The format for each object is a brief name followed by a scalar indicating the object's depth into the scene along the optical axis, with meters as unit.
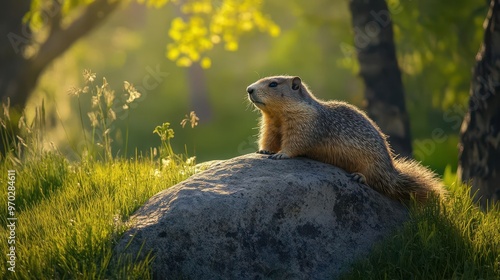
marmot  12.30
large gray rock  9.99
